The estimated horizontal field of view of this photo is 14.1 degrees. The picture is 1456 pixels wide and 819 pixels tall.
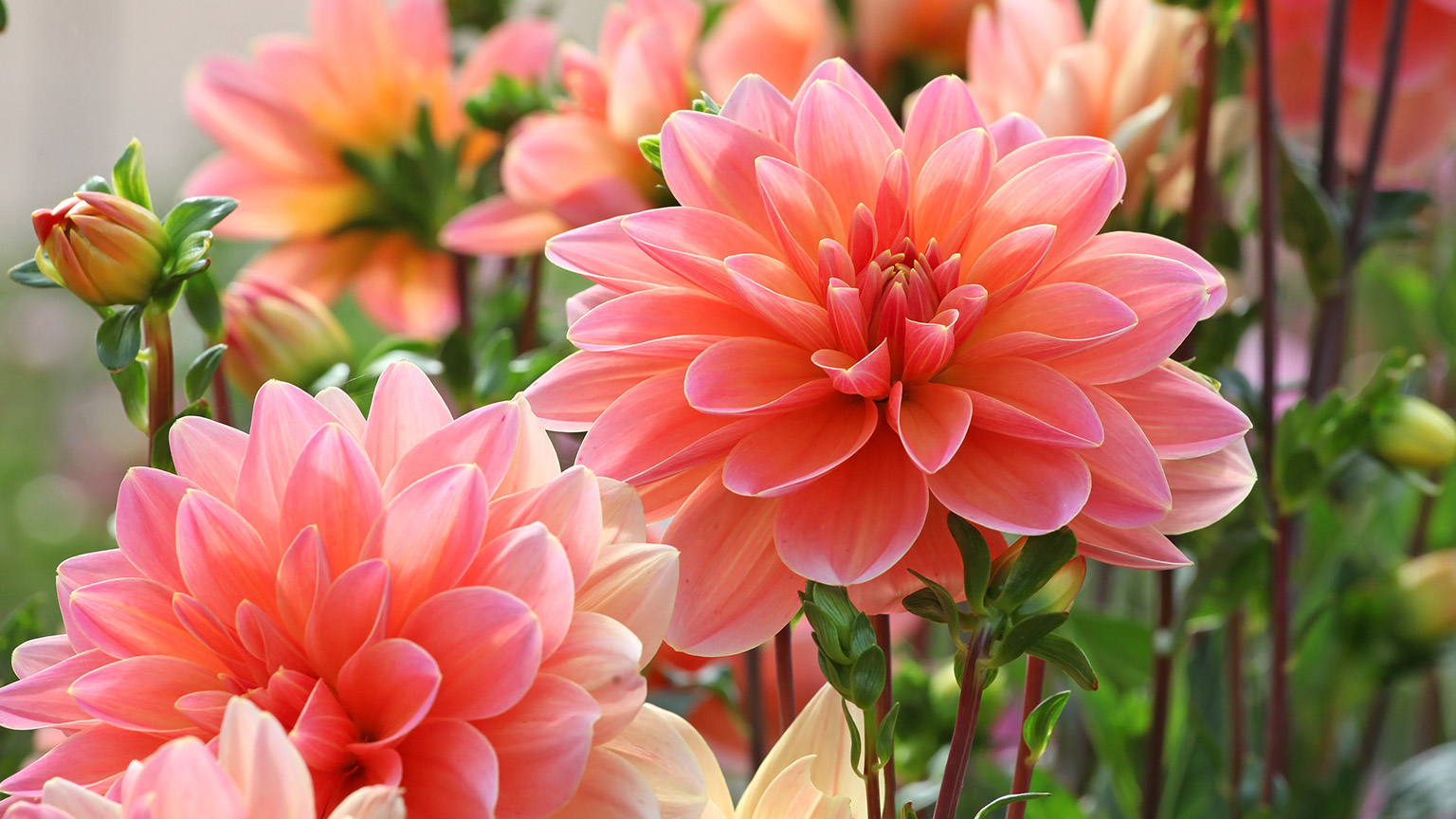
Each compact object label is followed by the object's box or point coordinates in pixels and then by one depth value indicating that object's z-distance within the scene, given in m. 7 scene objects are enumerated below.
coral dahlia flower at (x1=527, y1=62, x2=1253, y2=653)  1.02
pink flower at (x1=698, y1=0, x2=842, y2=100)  1.42
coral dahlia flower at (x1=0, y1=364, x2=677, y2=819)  1.00
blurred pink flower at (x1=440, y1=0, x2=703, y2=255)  1.17
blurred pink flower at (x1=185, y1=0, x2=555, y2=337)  1.27
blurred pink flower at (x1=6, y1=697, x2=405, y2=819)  0.98
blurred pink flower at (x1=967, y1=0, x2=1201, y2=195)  1.14
